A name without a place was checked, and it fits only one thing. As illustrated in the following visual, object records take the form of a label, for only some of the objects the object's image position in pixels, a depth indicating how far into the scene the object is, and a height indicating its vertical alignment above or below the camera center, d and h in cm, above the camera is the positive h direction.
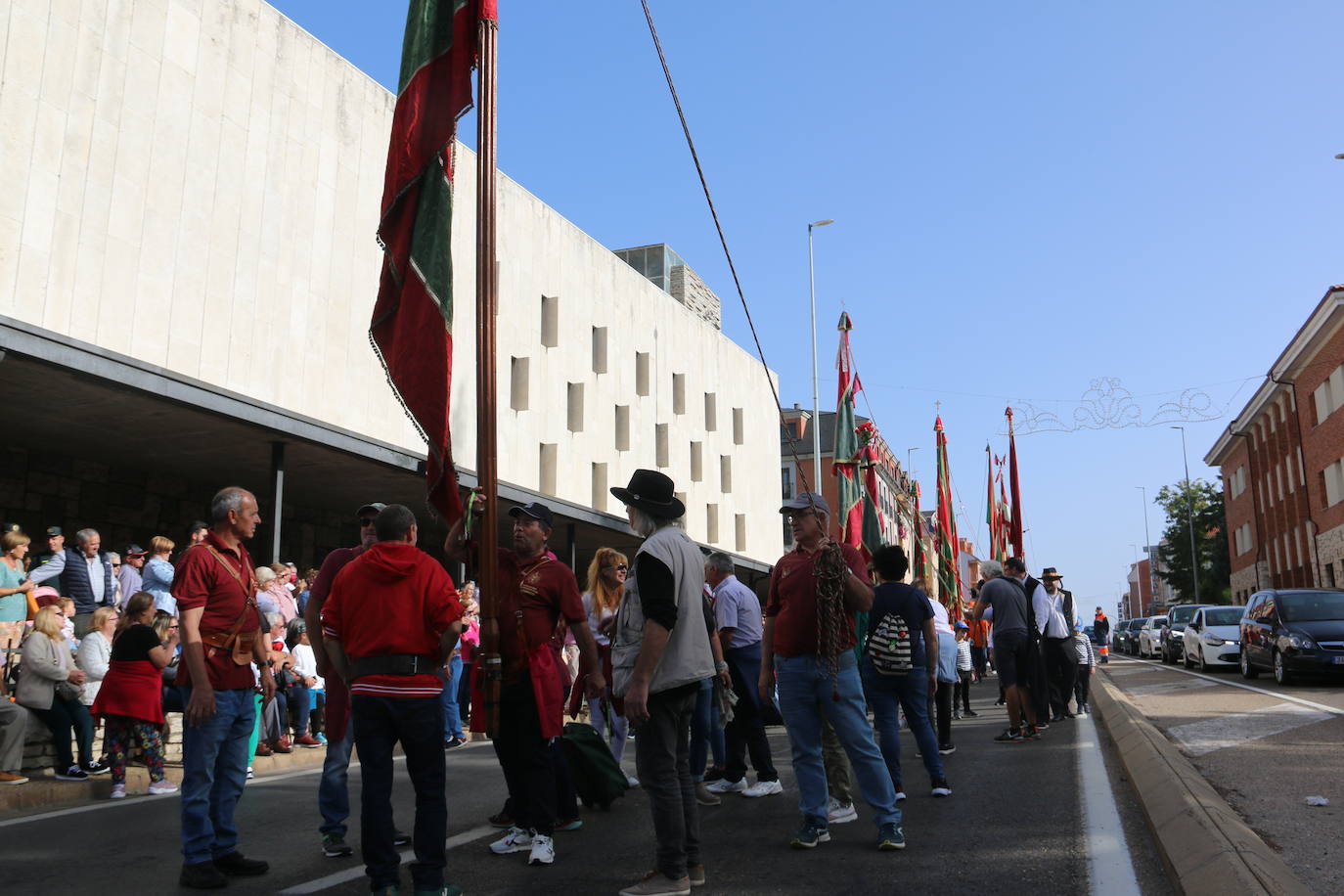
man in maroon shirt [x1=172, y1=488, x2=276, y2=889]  538 -22
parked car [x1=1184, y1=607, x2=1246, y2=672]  2331 -7
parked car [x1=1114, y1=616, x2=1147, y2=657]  4286 -9
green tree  7106 +615
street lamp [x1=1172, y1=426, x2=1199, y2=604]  6744 +777
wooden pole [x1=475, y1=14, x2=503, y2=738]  541 +141
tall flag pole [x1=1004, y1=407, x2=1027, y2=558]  2312 +305
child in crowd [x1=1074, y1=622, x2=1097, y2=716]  1489 -48
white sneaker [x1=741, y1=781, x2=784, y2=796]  807 -112
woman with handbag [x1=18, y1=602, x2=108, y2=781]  913 -43
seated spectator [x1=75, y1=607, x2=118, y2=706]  975 -13
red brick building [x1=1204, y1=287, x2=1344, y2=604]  3897 +702
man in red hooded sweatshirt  473 -18
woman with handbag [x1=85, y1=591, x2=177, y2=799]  866 -40
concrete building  1405 +541
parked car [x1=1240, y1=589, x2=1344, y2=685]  1742 +1
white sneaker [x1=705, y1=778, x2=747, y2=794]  838 -114
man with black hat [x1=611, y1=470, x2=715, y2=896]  504 -14
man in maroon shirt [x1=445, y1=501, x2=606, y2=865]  586 -21
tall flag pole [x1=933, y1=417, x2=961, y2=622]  2152 +149
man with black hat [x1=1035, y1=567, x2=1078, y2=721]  1274 -6
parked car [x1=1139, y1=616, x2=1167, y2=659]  3447 -13
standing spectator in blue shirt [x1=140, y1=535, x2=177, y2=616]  1212 +70
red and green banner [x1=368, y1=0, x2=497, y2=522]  621 +240
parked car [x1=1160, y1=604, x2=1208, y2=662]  3033 +7
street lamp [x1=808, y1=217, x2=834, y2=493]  3272 +616
